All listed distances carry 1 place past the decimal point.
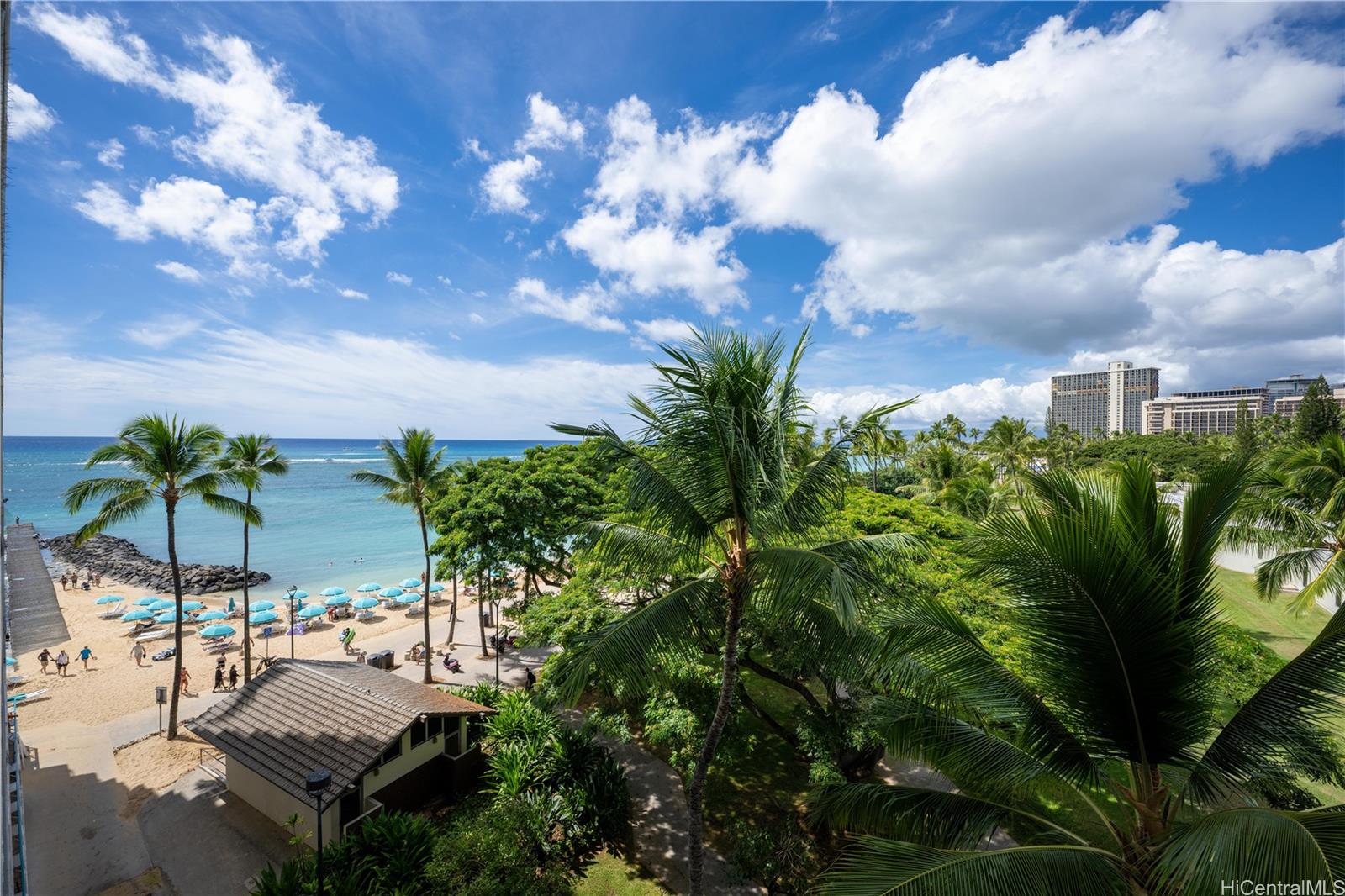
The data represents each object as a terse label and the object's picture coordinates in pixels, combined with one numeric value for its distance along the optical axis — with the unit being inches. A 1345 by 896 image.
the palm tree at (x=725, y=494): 248.1
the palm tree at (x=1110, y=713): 157.3
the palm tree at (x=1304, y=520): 456.8
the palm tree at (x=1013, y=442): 1643.7
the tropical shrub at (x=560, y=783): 381.4
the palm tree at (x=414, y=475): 749.3
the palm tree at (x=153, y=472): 519.5
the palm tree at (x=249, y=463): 618.2
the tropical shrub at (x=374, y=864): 301.4
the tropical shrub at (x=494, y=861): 295.9
